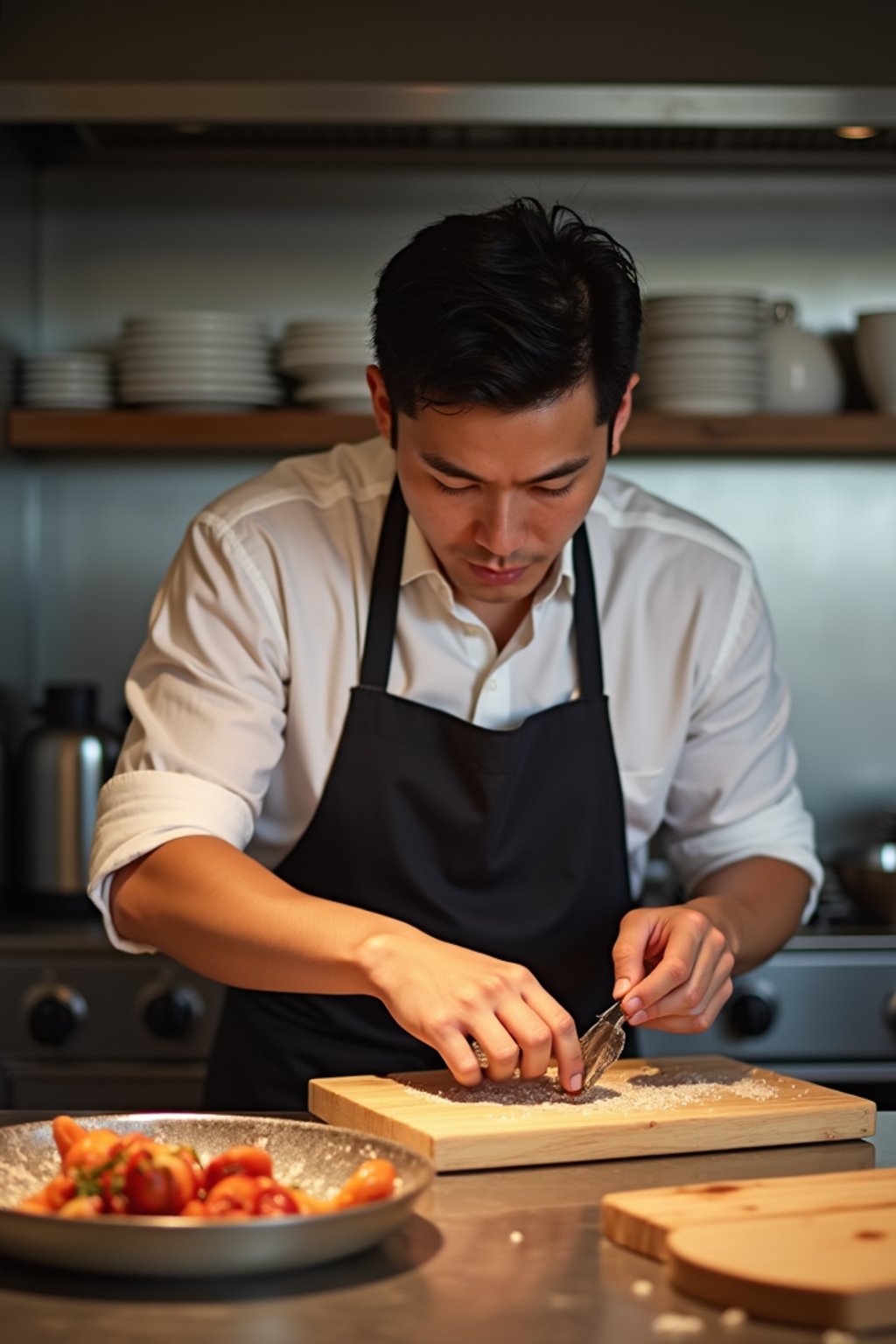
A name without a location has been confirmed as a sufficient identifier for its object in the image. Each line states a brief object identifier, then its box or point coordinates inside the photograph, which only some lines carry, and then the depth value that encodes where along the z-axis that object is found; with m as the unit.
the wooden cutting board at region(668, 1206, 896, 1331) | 0.95
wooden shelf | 2.76
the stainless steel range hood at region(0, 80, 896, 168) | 2.49
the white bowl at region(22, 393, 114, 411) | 2.84
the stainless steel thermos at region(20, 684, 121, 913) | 2.68
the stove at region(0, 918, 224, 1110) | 2.44
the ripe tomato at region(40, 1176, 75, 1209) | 1.04
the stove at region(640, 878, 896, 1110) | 2.48
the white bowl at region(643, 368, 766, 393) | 2.77
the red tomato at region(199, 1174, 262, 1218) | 1.02
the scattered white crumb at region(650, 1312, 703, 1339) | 0.94
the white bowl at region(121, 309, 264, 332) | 2.76
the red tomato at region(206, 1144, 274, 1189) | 1.07
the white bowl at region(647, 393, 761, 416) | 2.78
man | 1.56
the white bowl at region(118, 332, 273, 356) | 2.77
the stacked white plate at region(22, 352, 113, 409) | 2.84
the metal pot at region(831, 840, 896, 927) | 2.59
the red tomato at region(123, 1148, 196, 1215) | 1.02
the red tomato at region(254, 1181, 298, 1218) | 1.02
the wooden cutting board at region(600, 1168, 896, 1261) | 1.07
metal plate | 0.96
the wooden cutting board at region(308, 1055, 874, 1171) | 1.30
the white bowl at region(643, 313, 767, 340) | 2.76
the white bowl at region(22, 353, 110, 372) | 2.83
